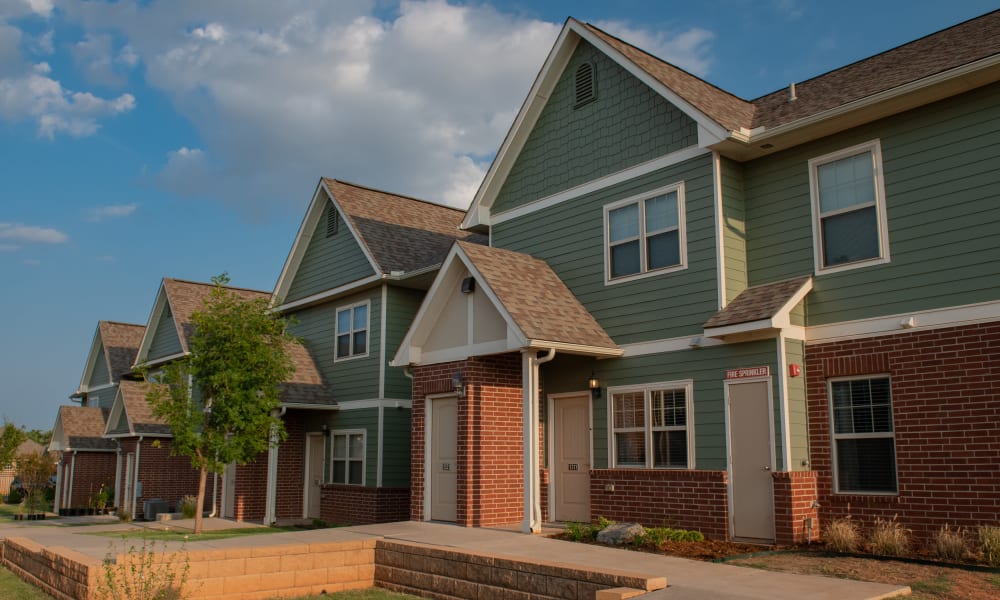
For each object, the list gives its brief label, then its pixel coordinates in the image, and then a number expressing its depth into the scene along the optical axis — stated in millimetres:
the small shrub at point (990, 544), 9336
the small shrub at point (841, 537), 10570
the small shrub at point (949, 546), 9805
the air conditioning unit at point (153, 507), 25516
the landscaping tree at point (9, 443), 36250
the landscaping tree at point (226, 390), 18312
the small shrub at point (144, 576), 9086
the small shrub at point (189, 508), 23306
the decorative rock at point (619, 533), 11445
